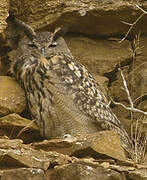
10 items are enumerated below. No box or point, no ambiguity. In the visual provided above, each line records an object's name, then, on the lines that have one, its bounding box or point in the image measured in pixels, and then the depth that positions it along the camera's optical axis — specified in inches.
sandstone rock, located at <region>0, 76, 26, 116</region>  509.0
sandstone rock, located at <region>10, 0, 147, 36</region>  549.3
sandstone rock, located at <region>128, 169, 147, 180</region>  410.0
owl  504.7
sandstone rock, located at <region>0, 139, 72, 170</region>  404.8
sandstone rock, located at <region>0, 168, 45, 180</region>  393.4
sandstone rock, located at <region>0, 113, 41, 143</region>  495.5
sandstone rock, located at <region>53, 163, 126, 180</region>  403.5
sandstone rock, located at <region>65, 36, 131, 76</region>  573.6
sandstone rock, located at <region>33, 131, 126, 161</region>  441.1
